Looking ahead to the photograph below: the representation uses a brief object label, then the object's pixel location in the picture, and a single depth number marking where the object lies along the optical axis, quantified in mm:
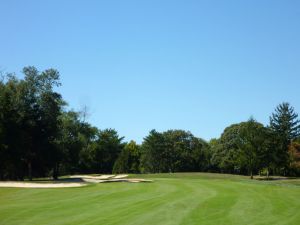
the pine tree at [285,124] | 88150
